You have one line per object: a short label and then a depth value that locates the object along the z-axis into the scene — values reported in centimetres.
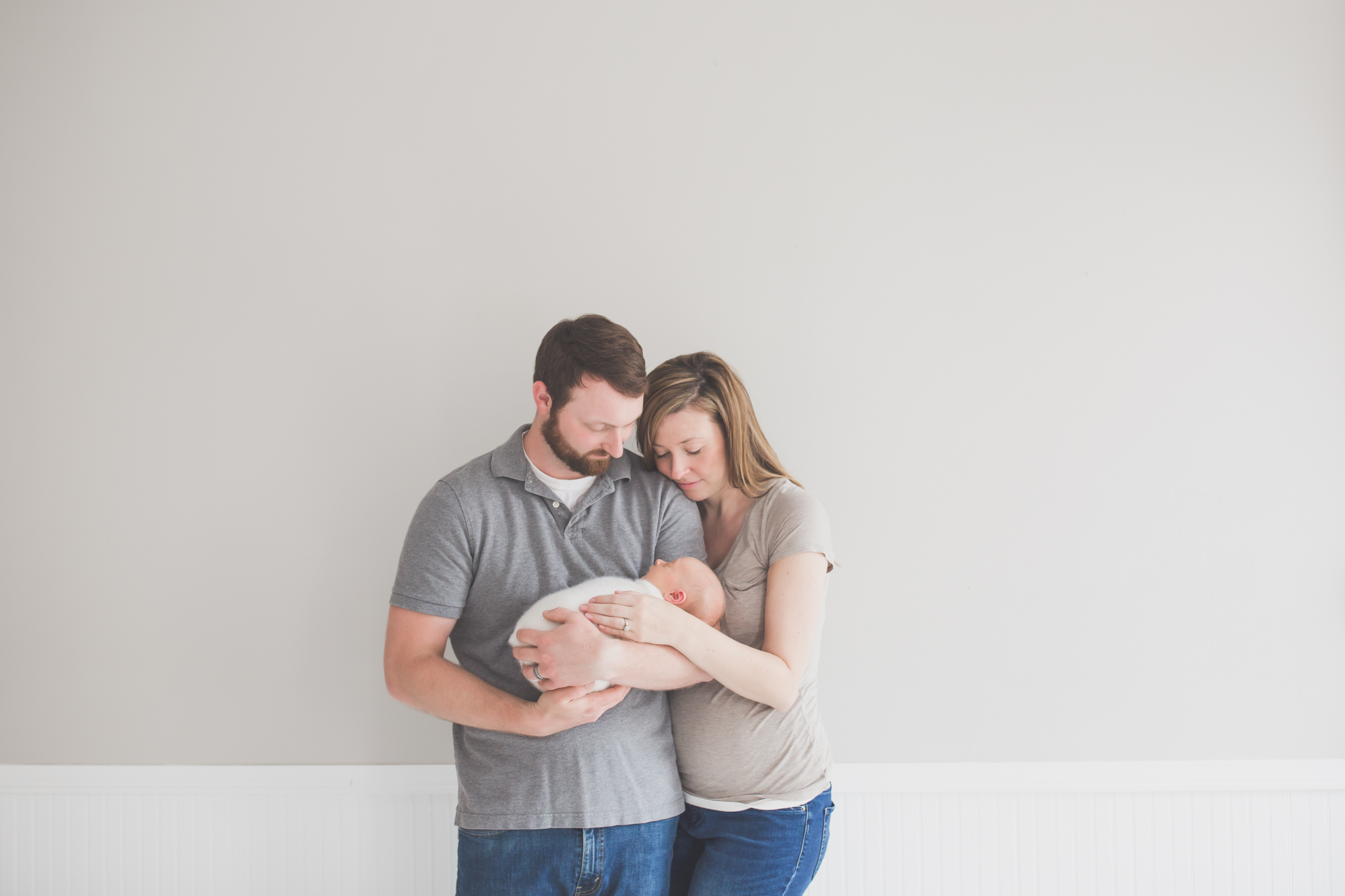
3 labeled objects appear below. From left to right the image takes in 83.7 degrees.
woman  142
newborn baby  138
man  133
